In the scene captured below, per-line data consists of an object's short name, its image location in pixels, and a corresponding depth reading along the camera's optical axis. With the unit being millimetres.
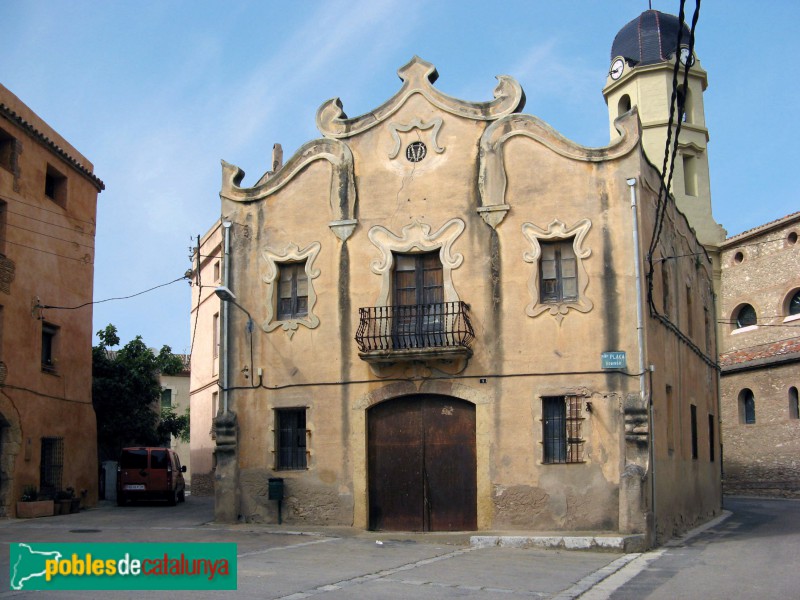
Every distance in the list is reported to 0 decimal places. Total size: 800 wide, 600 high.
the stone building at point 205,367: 32094
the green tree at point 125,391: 31562
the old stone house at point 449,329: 18172
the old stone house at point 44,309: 22781
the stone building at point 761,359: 38312
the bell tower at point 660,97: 41688
